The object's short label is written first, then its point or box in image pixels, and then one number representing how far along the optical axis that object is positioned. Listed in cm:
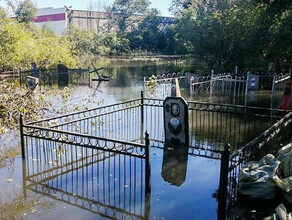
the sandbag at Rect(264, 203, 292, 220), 389
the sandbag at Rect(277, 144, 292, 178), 514
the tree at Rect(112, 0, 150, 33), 6606
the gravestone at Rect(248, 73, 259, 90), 1683
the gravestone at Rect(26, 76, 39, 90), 1218
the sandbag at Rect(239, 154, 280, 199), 500
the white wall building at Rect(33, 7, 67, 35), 6256
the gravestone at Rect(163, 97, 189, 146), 762
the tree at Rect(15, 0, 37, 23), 4984
